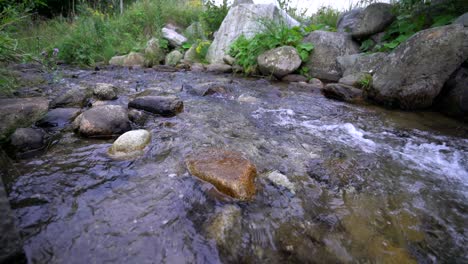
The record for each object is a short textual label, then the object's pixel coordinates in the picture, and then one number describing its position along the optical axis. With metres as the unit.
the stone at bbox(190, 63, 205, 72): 6.30
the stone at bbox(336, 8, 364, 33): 5.63
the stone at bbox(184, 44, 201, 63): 7.37
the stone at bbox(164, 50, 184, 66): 7.00
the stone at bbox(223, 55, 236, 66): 6.16
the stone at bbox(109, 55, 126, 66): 7.01
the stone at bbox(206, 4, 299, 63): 6.29
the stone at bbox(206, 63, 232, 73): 5.98
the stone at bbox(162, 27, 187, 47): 7.91
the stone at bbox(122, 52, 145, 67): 6.94
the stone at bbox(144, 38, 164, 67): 7.03
